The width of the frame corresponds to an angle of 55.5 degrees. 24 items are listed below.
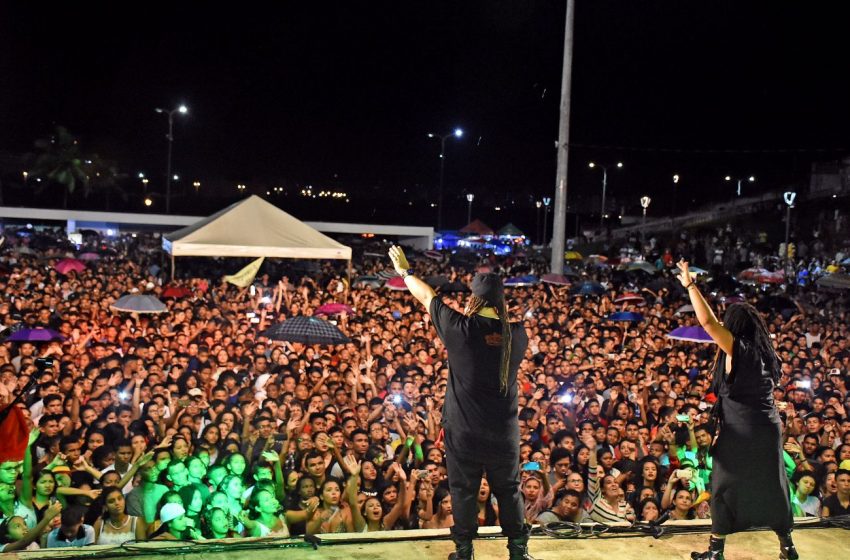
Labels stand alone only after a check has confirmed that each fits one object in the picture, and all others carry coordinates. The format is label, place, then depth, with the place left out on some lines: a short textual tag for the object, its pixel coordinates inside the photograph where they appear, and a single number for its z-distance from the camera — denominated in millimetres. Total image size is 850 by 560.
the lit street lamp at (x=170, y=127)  26142
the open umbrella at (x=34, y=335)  8258
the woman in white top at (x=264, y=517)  4785
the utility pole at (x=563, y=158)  14656
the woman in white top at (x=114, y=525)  4699
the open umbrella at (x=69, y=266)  15466
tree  52844
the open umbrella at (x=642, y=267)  19409
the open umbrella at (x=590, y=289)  14859
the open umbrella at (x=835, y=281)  15109
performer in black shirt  3430
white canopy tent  12570
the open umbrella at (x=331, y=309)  11008
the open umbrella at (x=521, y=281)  15312
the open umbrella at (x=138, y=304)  9891
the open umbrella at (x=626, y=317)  11784
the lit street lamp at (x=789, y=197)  20303
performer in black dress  3619
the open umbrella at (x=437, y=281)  13224
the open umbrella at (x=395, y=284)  14054
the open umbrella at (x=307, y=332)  8258
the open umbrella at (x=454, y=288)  13932
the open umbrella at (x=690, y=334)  9180
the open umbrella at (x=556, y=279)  14734
